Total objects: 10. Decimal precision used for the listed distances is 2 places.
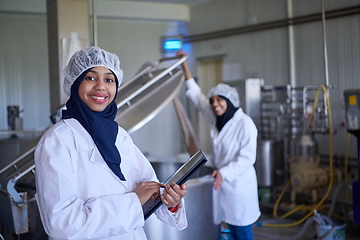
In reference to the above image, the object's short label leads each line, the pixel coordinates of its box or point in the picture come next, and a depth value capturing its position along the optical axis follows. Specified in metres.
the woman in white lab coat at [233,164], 2.72
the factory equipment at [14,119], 4.66
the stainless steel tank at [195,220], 2.38
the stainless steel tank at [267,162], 4.76
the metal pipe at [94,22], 2.69
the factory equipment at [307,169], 4.31
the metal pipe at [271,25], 4.93
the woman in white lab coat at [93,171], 1.20
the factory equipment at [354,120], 3.49
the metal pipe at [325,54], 4.62
